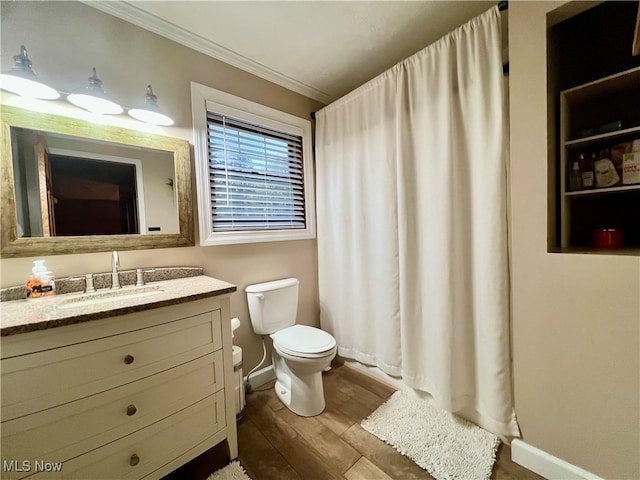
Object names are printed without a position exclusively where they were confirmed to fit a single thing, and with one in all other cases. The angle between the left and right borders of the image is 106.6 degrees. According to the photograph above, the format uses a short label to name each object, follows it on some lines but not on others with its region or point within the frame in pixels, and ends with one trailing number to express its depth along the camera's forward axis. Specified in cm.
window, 160
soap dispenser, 105
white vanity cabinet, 78
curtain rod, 112
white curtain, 123
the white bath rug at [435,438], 116
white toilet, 148
